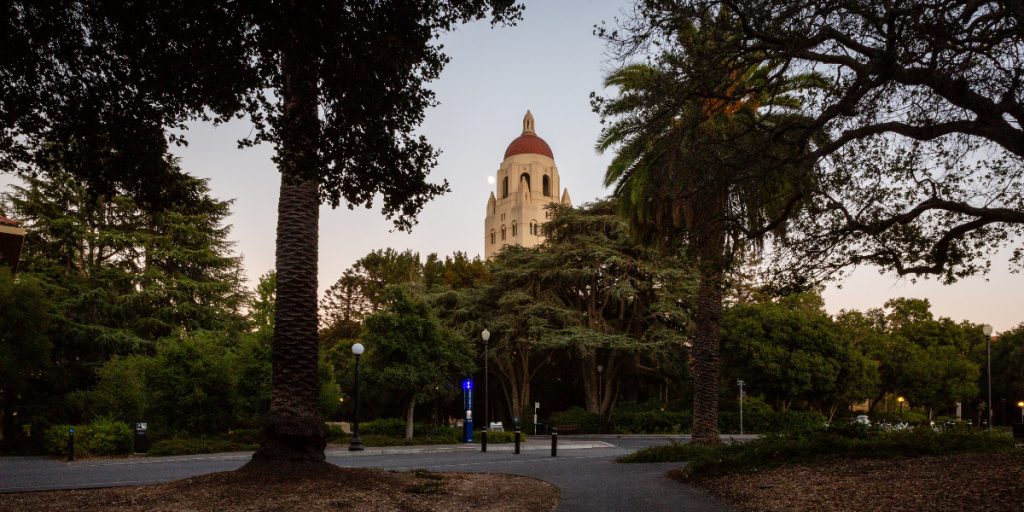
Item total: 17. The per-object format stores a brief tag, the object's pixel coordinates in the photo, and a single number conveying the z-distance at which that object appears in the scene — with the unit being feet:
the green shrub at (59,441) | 71.31
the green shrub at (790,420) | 123.13
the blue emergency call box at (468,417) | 94.84
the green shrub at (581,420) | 128.98
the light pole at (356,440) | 74.17
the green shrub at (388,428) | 103.30
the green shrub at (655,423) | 125.80
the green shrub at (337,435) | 94.74
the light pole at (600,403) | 128.47
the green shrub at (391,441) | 86.15
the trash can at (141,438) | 72.95
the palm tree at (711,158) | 34.76
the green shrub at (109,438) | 71.51
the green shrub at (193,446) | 72.73
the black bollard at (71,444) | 67.92
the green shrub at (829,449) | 39.01
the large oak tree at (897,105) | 28.07
